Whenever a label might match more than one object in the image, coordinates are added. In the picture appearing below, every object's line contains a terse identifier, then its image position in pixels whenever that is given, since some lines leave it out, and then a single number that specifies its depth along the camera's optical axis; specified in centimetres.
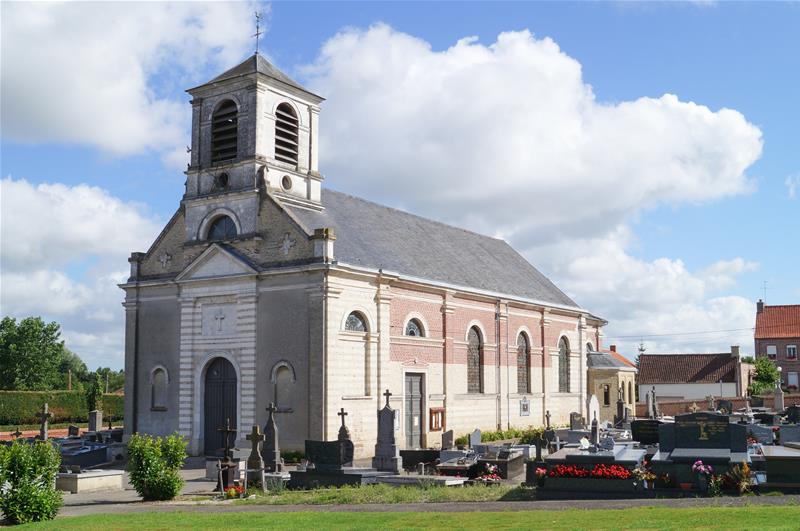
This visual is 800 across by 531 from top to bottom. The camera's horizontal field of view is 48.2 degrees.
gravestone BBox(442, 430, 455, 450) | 2938
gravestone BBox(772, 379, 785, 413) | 4859
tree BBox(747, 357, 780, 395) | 6819
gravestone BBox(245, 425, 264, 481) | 2148
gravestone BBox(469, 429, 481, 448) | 2846
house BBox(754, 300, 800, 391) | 7369
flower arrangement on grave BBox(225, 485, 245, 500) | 1995
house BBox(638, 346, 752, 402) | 6956
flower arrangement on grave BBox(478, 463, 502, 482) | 2202
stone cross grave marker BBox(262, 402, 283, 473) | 2370
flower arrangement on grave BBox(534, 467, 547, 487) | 1864
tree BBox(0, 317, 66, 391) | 6606
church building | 2836
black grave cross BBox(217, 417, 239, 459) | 2156
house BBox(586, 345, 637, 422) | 4609
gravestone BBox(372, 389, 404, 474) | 2466
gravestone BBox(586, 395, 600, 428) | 3647
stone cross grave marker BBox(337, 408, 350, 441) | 2516
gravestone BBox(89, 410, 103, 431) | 3922
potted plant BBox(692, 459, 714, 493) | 1750
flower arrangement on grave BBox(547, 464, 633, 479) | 1808
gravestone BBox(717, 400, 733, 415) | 4438
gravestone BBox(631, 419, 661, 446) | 2758
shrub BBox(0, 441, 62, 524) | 1650
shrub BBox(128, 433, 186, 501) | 1928
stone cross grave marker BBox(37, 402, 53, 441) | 2835
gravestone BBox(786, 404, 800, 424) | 3880
